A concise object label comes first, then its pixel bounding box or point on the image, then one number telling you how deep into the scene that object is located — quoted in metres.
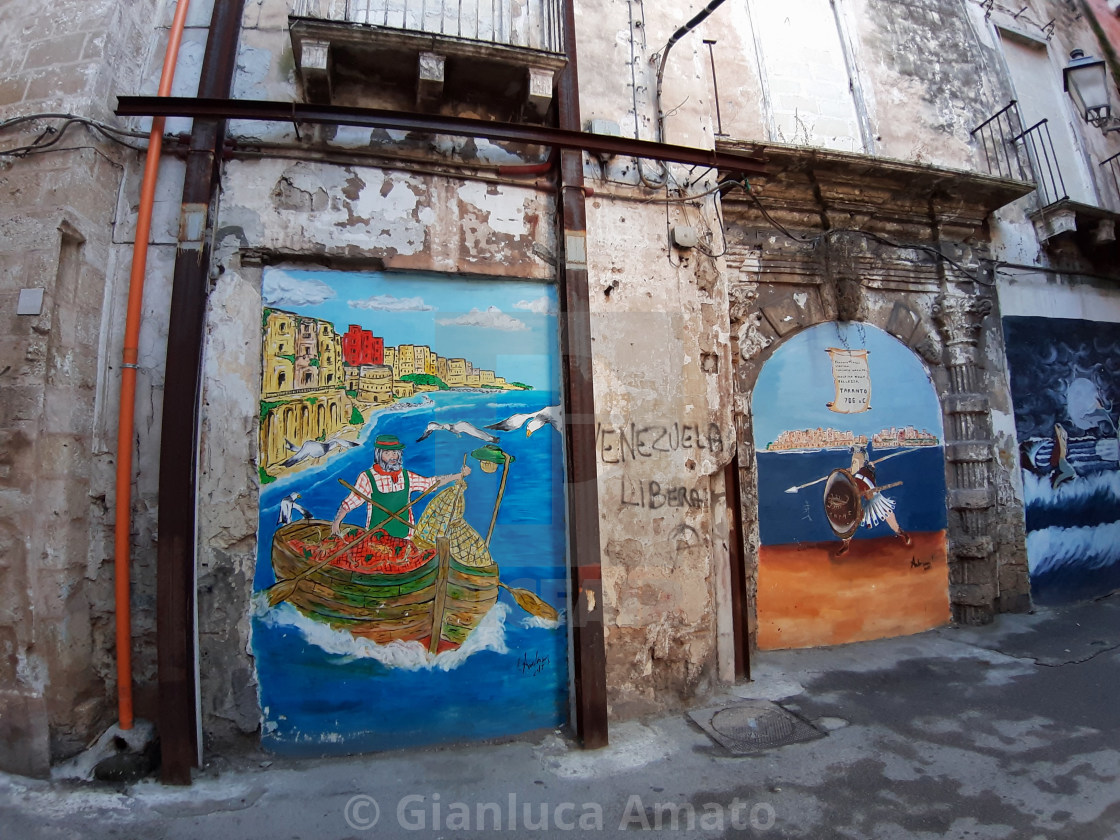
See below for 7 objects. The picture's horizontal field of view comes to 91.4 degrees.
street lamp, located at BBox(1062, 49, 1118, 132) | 6.17
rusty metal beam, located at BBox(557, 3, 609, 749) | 3.60
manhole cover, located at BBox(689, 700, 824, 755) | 3.54
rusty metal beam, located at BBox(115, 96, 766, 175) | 3.42
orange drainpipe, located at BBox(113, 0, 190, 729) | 3.16
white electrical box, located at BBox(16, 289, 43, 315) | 3.13
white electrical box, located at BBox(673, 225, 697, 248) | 4.27
